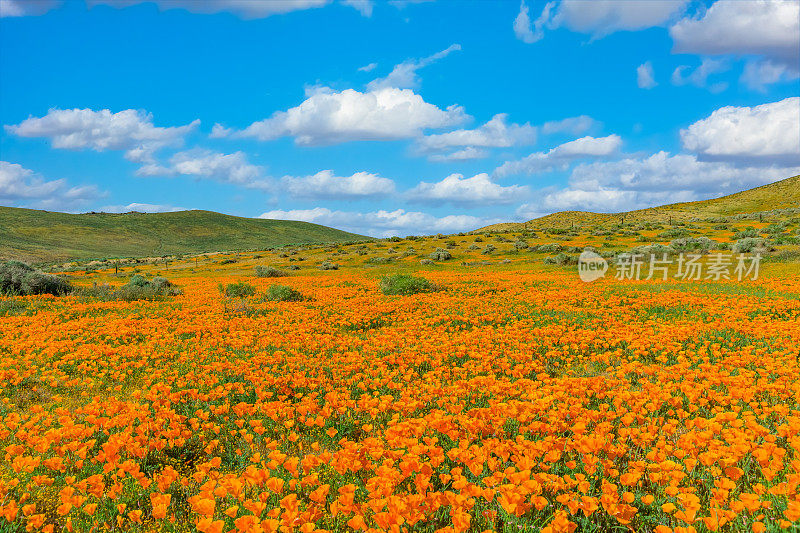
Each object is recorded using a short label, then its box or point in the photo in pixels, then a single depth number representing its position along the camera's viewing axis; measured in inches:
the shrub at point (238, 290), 693.9
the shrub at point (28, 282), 699.7
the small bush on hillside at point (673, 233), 1616.6
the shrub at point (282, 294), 657.0
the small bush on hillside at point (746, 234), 1431.0
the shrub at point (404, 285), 687.1
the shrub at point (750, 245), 1106.9
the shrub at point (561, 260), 1149.3
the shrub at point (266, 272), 1203.2
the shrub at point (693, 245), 1180.6
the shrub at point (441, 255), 1499.8
